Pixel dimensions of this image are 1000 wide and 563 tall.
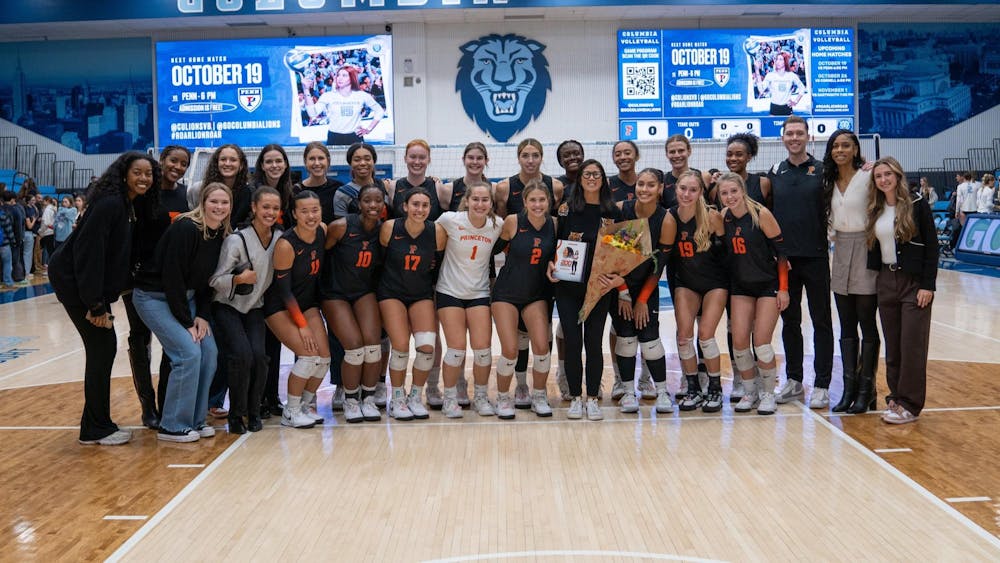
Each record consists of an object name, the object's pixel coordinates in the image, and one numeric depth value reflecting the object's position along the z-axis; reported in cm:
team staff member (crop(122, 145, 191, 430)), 516
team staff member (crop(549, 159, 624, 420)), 545
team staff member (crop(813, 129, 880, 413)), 543
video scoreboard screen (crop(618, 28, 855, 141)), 1720
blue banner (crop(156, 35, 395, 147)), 1716
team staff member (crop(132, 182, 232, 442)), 495
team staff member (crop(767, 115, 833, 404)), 558
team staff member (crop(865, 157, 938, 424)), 511
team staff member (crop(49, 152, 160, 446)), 480
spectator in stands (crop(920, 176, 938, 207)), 1589
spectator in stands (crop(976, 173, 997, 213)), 1539
